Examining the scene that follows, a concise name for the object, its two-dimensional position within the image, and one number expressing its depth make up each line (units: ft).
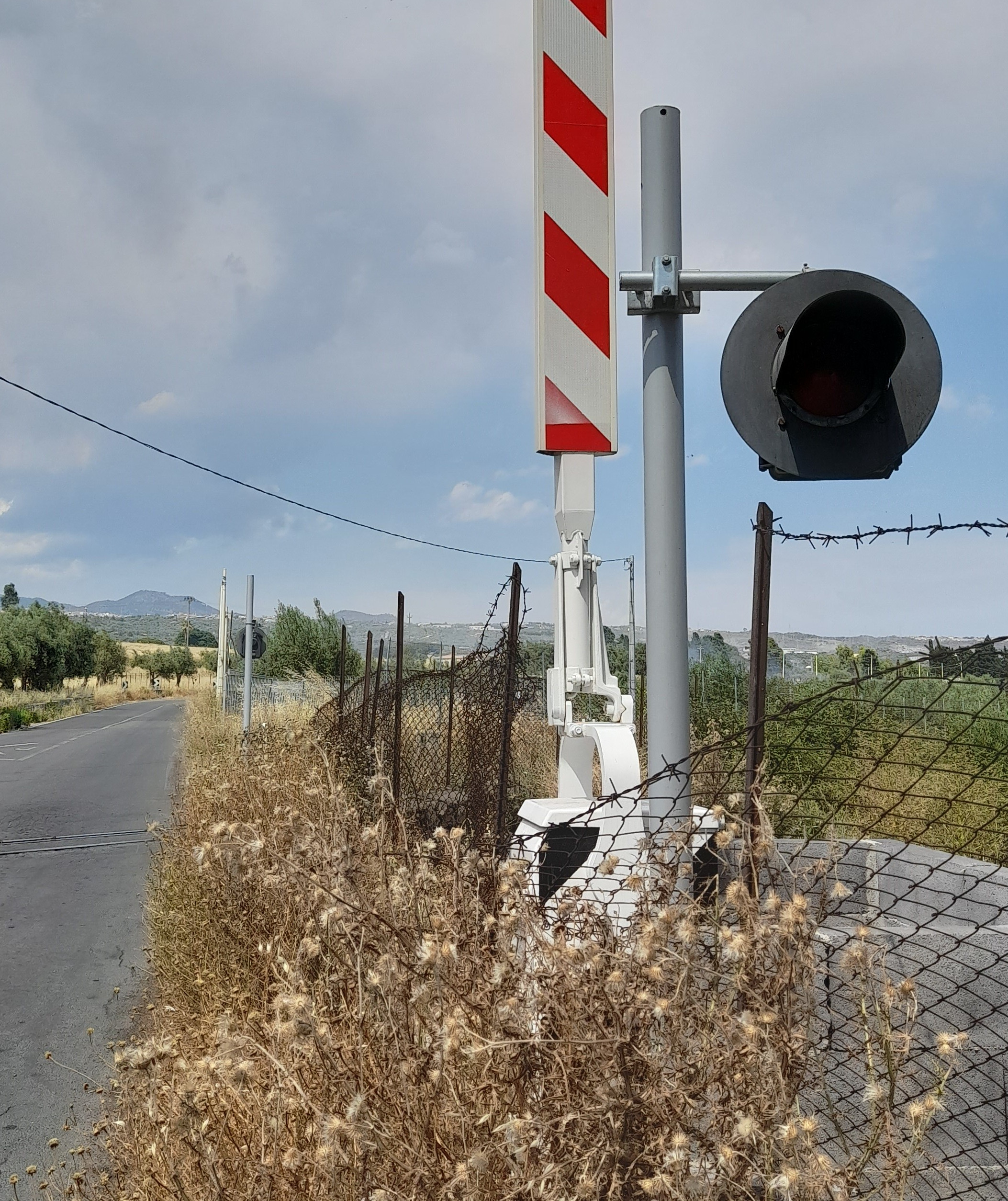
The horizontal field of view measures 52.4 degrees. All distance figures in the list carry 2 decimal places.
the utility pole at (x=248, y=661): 46.93
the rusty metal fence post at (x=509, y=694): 16.01
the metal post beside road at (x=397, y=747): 21.46
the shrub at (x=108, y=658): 275.28
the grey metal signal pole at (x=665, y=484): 9.35
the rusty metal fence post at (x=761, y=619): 11.07
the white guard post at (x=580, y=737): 10.21
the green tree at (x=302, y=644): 133.08
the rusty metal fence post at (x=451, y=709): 25.59
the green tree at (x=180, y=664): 337.11
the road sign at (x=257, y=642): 55.16
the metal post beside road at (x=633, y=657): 48.62
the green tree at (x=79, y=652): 224.12
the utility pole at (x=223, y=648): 84.31
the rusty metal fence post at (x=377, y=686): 27.91
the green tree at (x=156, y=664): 322.75
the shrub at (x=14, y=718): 112.57
